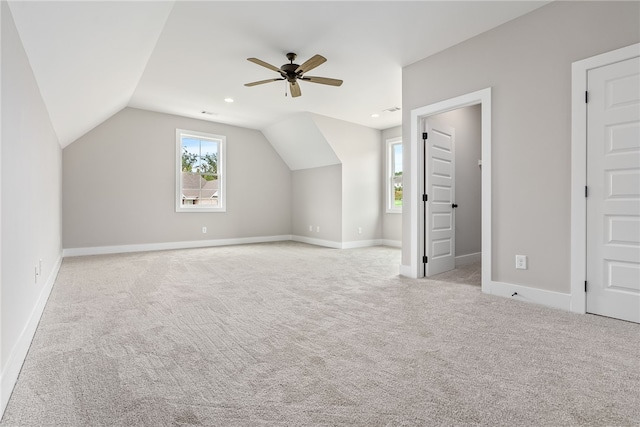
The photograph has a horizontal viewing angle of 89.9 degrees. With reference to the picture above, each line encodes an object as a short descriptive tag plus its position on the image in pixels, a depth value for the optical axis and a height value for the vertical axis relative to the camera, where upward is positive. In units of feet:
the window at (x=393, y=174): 24.53 +2.49
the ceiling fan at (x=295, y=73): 11.98 +5.28
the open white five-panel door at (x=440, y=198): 13.69 +0.36
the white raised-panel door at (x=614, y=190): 8.18 +0.39
